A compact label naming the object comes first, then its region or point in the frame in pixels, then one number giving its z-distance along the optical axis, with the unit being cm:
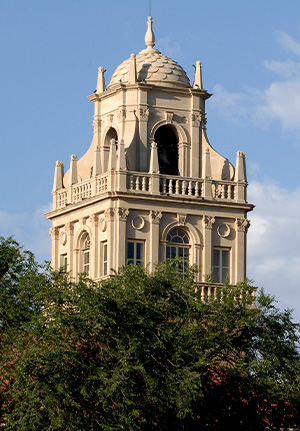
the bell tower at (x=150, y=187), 9744
